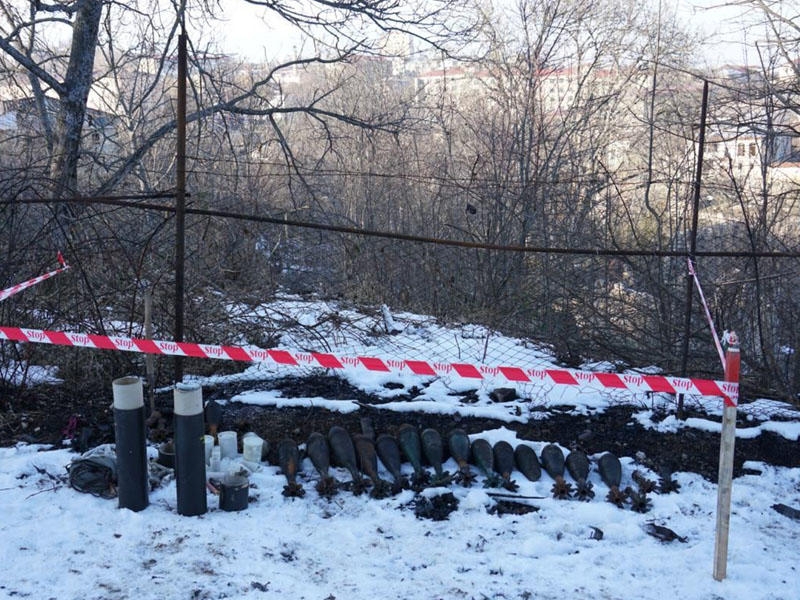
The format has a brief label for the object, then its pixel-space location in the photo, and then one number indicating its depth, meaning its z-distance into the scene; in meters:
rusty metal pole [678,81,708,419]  5.35
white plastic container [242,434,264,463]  4.92
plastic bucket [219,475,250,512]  4.23
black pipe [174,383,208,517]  4.13
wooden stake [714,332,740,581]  3.49
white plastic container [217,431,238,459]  4.97
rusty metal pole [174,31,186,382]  5.22
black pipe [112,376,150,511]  4.18
